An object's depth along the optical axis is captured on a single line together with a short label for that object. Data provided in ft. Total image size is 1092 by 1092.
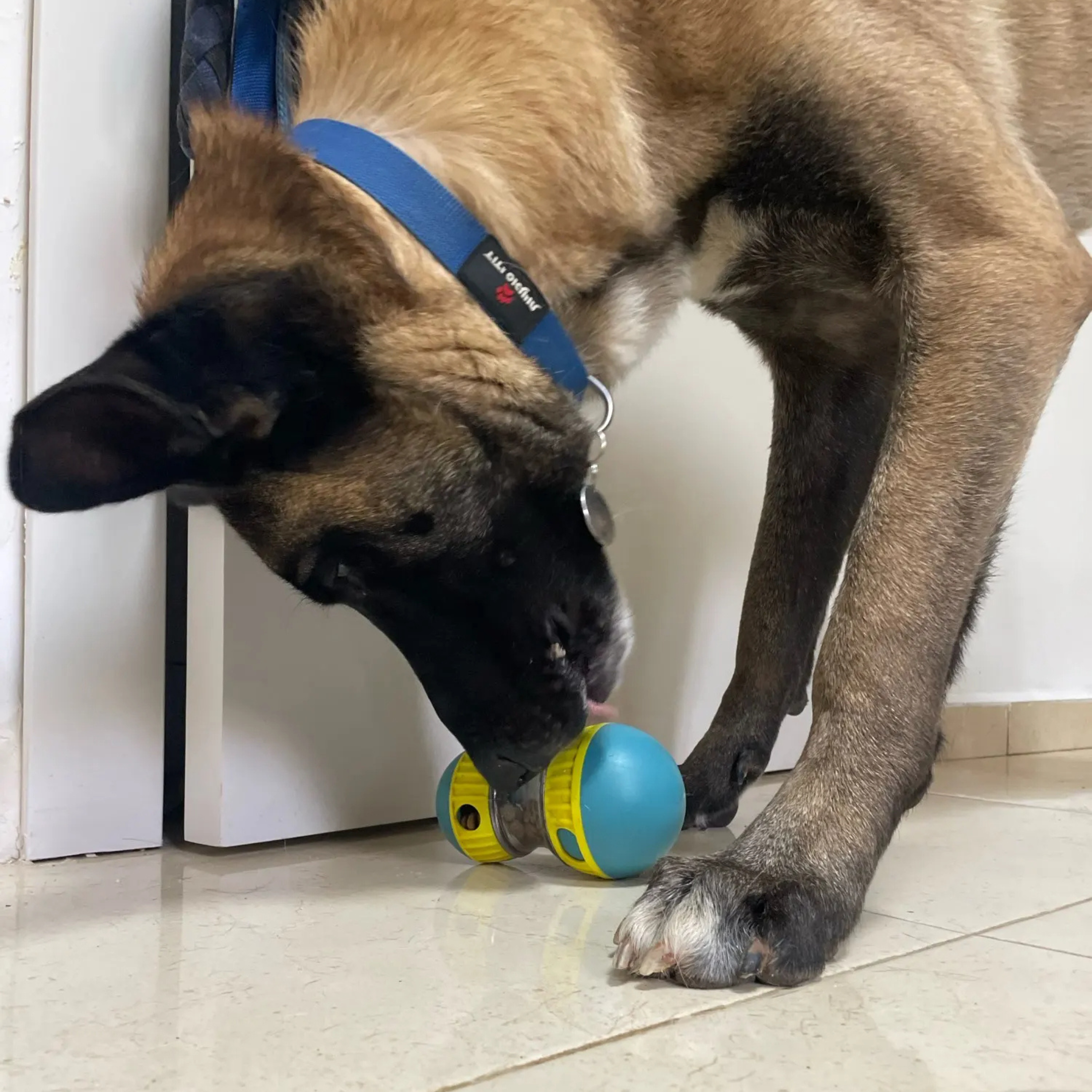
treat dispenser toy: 3.85
